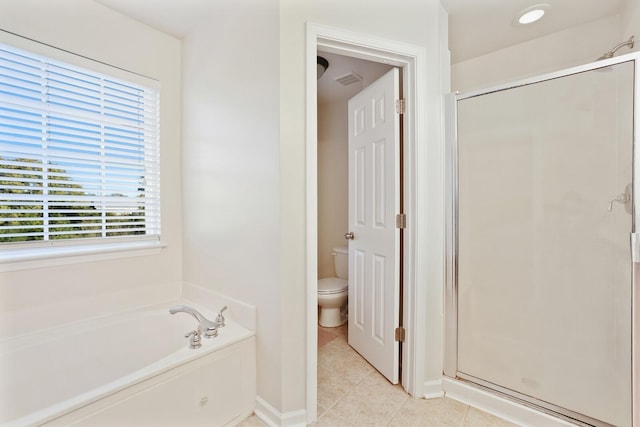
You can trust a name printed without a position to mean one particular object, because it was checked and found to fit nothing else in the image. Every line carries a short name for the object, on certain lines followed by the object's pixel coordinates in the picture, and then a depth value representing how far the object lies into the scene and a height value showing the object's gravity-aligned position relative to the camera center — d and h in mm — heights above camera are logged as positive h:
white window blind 1547 +387
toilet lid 2554 -726
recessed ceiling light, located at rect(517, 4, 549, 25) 1654 +1260
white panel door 1749 -83
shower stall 1279 -170
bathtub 1078 -819
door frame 1449 +22
